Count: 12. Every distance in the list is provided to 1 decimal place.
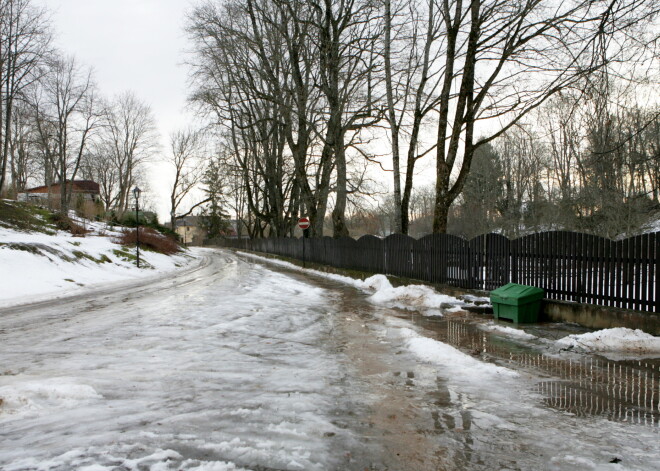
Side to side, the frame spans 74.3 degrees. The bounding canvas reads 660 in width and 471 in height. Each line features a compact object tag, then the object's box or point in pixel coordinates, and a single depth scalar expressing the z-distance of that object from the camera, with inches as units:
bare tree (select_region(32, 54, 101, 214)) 1437.0
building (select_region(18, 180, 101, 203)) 2657.5
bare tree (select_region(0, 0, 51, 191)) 941.8
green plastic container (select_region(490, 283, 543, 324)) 348.5
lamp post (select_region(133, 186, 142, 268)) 855.4
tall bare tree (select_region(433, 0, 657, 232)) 510.0
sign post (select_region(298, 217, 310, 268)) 1050.1
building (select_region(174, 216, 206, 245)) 5428.2
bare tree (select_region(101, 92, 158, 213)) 2375.2
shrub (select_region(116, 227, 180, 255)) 1026.1
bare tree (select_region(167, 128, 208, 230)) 2554.1
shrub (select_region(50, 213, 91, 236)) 937.7
